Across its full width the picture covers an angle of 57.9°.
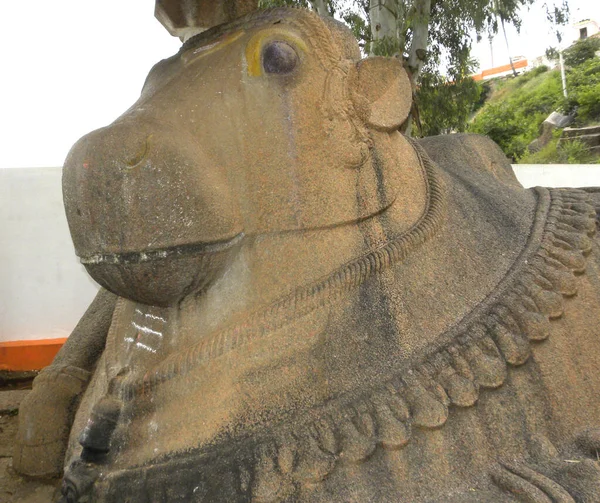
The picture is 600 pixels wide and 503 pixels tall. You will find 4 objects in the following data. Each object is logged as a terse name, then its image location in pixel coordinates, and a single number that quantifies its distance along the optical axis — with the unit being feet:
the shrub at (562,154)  40.36
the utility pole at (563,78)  63.81
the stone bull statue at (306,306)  3.32
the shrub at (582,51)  72.33
